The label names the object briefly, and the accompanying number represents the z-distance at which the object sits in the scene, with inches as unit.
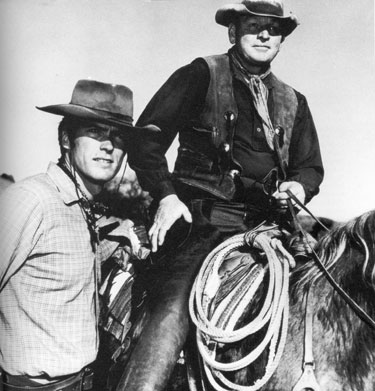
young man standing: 84.0
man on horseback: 105.0
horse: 71.5
